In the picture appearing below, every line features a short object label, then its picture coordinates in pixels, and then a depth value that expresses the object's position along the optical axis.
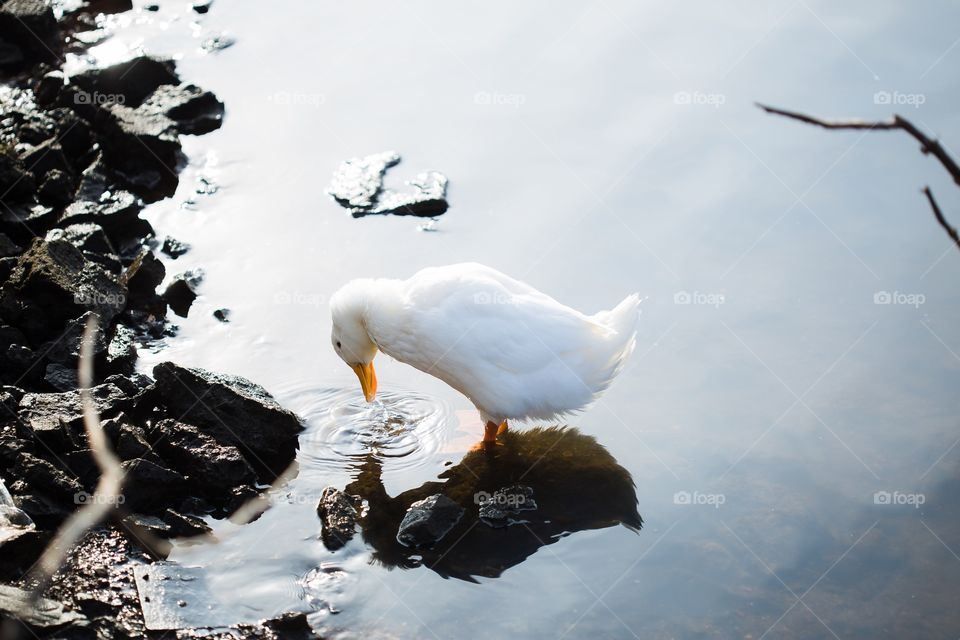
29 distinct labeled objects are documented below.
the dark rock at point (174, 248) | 8.86
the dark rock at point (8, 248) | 8.27
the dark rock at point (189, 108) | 10.49
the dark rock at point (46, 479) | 6.11
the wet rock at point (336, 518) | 6.20
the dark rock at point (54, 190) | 9.27
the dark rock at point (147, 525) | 6.11
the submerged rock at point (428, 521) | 6.16
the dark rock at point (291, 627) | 5.50
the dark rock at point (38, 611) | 5.12
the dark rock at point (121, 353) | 7.39
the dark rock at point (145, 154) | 9.84
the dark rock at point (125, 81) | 10.83
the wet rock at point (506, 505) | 6.34
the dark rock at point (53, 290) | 7.53
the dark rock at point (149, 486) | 6.20
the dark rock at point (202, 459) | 6.44
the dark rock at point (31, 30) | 11.80
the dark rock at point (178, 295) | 8.23
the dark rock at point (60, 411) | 6.40
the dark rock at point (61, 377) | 7.12
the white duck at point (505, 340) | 6.61
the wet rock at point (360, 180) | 9.30
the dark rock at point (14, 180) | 9.05
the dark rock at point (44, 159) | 9.47
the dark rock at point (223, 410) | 6.72
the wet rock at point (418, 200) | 9.09
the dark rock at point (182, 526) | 6.18
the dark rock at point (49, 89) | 10.92
